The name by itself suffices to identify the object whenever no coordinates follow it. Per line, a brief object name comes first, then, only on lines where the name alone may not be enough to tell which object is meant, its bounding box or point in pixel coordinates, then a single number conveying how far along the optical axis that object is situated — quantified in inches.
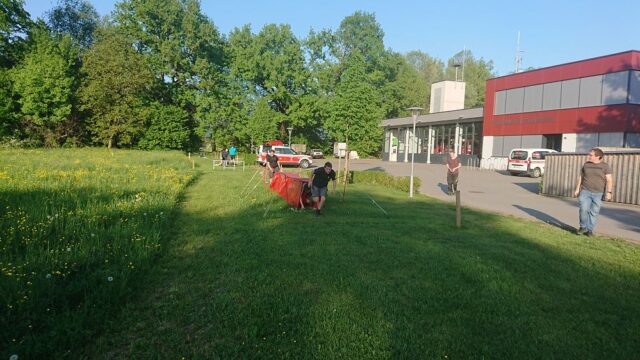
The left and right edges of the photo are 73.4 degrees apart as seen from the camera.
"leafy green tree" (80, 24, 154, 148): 1600.6
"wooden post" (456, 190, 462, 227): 359.4
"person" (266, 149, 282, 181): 748.0
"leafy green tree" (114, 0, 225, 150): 1868.8
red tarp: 452.1
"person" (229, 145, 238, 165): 1329.2
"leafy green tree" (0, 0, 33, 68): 1512.1
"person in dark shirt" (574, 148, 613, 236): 342.6
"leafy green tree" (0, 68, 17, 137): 1412.4
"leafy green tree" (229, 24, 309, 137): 2079.2
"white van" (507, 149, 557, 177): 1043.6
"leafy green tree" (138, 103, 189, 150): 1802.4
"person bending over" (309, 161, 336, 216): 431.5
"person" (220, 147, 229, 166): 1226.4
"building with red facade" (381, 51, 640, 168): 1090.1
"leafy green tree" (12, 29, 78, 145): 1496.1
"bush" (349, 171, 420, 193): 685.9
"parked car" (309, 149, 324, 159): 2106.3
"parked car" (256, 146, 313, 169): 1338.6
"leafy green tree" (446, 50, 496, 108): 3016.7
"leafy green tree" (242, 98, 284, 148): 2026.3
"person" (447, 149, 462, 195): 644.7
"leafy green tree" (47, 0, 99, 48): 2217.0
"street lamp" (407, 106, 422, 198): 625.0
